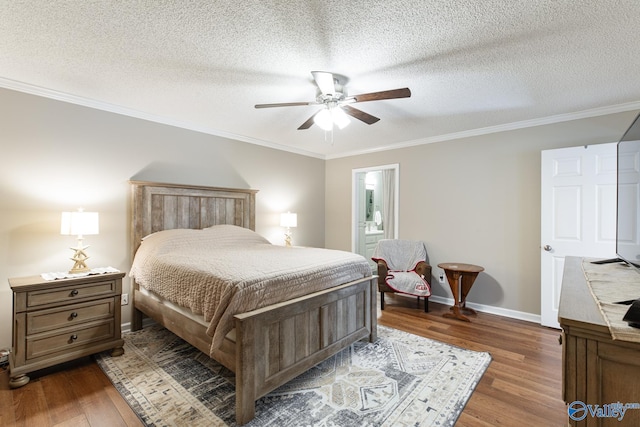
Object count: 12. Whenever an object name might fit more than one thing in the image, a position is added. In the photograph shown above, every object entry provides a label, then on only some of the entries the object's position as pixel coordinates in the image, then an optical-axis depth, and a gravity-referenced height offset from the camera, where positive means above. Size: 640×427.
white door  2.85 +0.04
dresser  0.82 -0.47
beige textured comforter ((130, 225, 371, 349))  1.80 -0.45
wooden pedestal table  3.40 -0.82
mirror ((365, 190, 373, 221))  5.89 +0.18
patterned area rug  1.78 -1.27
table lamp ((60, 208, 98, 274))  2.42 -0.14
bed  1.75 -0.85
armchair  3.63 -0.78
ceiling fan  2.05 +0.89
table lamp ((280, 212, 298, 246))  4.38 -0.14
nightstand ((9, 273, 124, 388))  2.09 -0.88
